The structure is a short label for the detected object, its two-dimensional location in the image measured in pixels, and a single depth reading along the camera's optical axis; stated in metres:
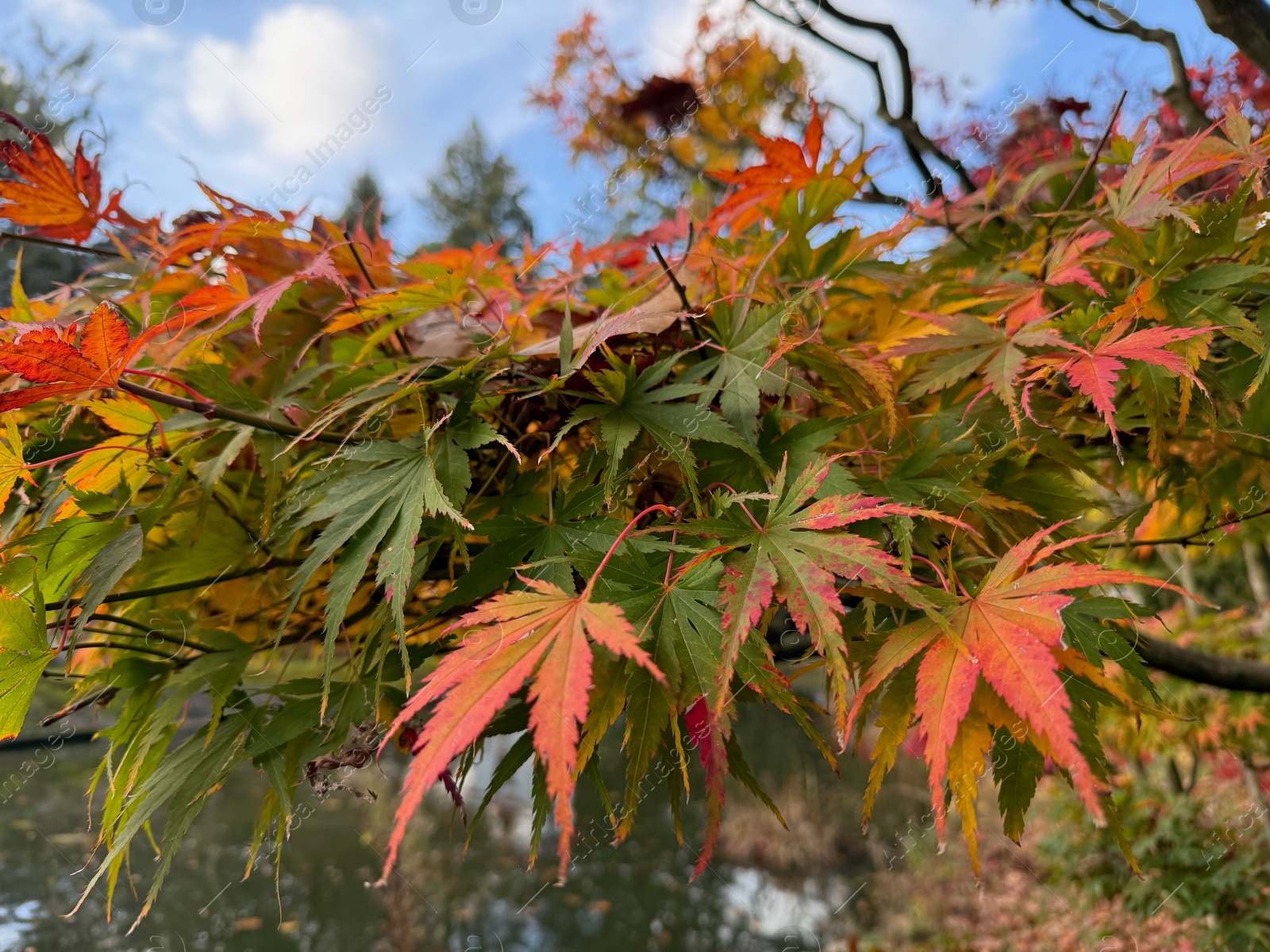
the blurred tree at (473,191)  17.83
